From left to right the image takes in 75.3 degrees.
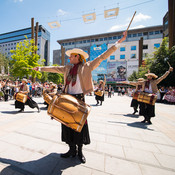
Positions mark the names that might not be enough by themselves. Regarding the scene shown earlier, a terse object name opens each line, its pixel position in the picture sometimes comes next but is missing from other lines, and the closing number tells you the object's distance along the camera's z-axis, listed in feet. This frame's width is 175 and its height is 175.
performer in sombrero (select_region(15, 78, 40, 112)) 19.88
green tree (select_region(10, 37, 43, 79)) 59.47
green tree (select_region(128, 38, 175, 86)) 46.86
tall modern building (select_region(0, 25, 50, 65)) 223.71
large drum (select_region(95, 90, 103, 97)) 30.73
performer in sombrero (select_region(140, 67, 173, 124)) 16.08
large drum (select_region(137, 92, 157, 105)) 15.15
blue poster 130.06
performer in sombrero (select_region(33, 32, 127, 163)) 7.07
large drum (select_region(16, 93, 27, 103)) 18.74
